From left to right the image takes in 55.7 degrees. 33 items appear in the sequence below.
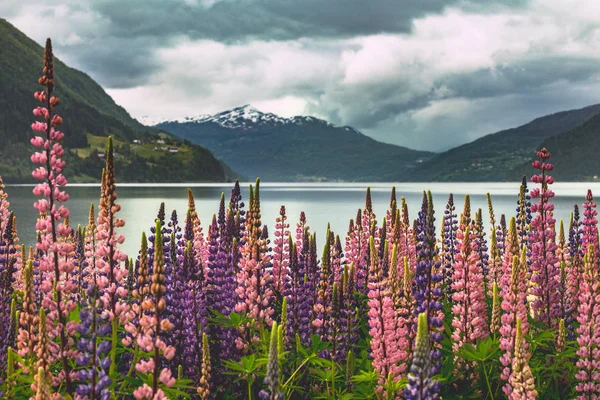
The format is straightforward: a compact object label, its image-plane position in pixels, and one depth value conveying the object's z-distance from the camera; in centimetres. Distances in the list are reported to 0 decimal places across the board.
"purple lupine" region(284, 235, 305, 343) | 952
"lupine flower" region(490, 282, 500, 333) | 765
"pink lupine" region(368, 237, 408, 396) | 735
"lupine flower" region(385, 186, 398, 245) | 1302
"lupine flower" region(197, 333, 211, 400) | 603
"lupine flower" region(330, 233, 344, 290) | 1405
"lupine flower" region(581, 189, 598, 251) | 1300
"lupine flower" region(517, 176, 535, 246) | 1470
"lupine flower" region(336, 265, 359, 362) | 859
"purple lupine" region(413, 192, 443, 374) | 769
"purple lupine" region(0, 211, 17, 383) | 743
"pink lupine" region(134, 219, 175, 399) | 493
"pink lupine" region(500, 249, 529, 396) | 713
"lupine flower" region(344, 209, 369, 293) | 1524
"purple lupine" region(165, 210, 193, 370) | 816
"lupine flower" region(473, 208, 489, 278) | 1572
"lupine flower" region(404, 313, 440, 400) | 438
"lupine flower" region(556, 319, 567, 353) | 826
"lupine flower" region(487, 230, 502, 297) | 1072
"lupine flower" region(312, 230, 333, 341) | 871
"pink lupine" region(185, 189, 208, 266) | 1322
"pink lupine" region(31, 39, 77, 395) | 568
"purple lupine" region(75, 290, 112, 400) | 510
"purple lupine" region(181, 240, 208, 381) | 824
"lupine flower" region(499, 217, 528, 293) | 882
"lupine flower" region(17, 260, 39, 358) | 522
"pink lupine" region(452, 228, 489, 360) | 852
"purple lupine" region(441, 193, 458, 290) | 1427
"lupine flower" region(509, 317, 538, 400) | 521
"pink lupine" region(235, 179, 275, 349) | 889
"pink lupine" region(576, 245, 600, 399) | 773
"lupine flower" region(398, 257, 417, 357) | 775
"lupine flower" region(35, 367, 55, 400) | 432
